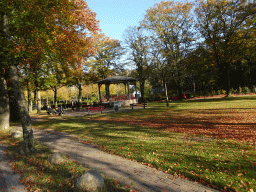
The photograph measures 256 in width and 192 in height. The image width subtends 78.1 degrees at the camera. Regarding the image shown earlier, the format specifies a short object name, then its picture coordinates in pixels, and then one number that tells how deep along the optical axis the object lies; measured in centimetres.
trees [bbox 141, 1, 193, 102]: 2022
